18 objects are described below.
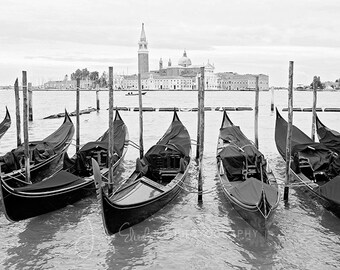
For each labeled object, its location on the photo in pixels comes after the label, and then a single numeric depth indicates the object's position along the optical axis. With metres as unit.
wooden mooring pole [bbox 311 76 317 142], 10.35
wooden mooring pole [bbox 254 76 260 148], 9.80
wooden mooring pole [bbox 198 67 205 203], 6.55
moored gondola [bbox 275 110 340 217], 5.57
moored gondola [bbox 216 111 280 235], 5.02
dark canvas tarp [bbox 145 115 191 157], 7.33
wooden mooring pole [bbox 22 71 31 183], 6.54
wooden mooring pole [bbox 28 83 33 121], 17.03
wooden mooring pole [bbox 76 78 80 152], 9.23
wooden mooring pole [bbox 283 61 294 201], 6.45
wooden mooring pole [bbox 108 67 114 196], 6.20
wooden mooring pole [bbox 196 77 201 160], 6.97
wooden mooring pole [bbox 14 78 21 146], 9.20
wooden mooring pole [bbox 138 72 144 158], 9.51
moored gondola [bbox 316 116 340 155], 8.39
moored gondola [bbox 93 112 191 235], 5.03
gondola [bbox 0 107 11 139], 12.45
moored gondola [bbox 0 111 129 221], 5.29
